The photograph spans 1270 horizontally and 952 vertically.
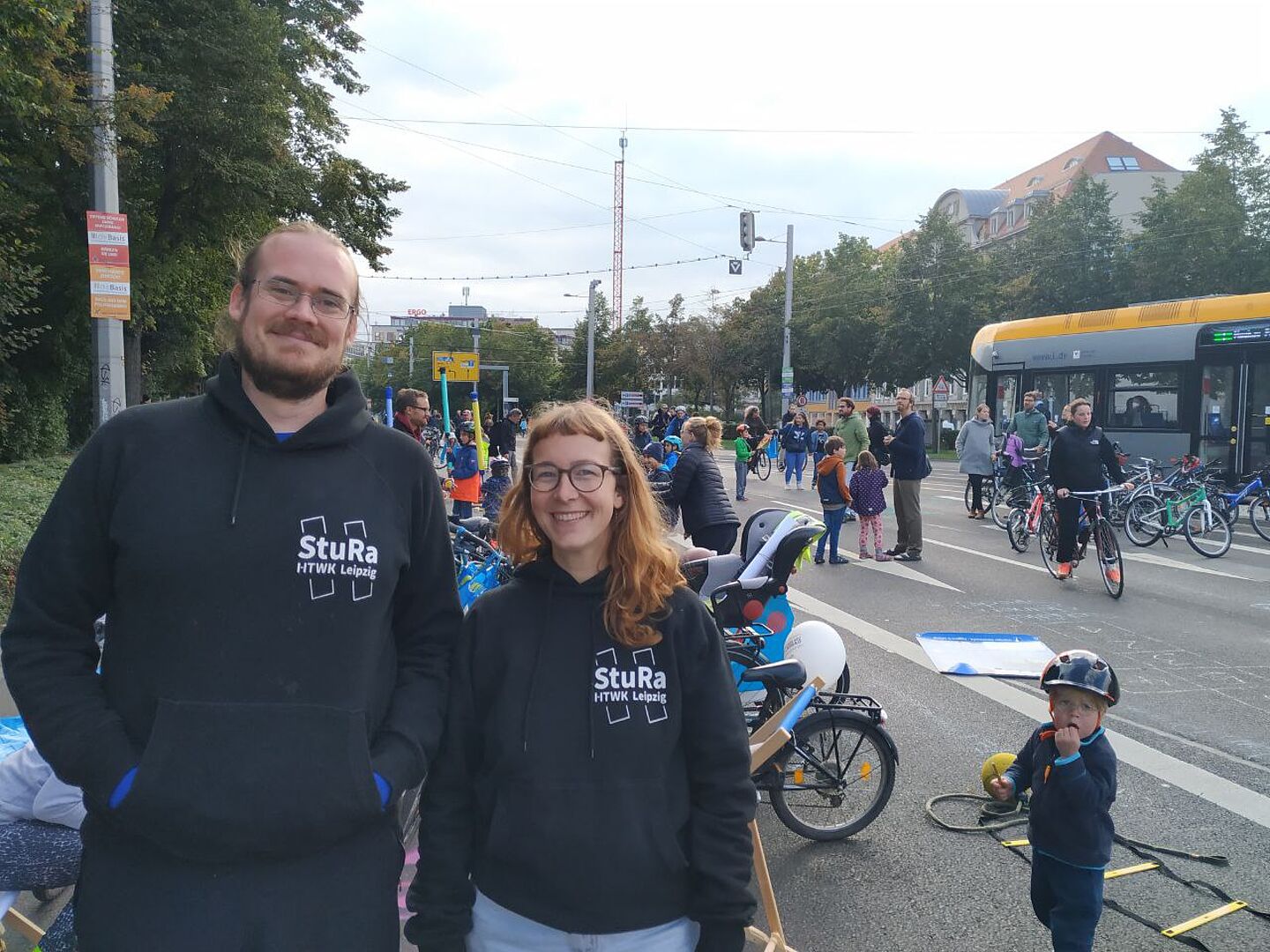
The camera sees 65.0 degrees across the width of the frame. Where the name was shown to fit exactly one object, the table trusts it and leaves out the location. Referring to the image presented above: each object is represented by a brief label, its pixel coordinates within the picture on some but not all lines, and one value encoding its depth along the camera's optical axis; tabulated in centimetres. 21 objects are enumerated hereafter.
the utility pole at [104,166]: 1068
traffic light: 3481
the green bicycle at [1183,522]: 1270
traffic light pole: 3969
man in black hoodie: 166
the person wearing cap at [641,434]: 2127
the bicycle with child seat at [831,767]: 423
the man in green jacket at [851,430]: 1515
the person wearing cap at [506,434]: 2361
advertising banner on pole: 1008
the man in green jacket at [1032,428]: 1617
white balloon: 472
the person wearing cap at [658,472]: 856
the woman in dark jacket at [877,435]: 1639
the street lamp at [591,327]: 5659
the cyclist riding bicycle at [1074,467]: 1027
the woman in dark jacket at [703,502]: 777
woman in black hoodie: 189
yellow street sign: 3711
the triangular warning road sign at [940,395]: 3647
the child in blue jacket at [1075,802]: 286
